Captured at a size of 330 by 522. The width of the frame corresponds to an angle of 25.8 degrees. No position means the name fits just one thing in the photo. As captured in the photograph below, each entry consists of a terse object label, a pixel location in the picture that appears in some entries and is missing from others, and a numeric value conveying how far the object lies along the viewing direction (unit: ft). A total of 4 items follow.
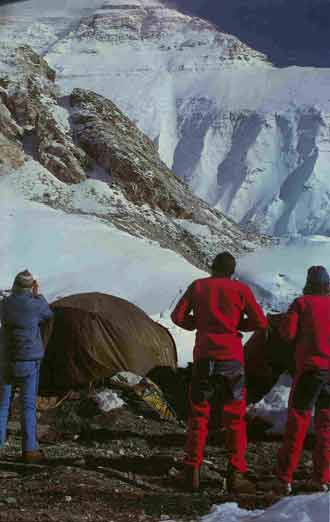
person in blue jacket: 15.87
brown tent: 23.43
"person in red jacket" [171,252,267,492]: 14.25
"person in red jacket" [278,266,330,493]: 13.98
